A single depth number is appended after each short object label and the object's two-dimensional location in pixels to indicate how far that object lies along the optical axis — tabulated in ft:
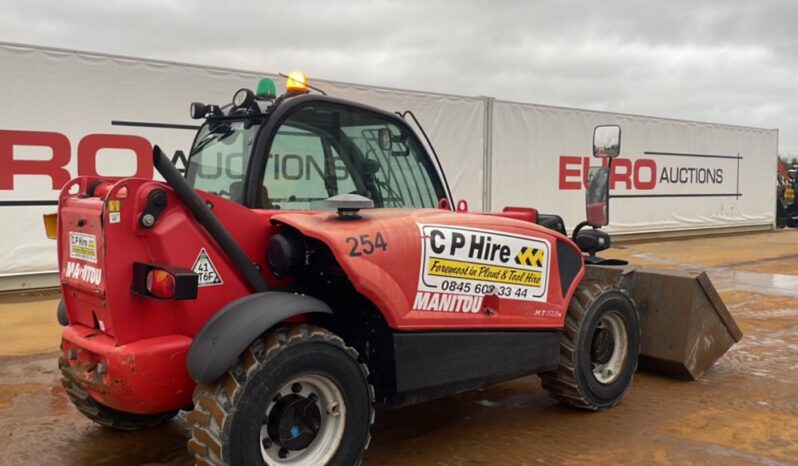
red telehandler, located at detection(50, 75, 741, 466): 9.62
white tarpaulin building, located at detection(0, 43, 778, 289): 30.35
